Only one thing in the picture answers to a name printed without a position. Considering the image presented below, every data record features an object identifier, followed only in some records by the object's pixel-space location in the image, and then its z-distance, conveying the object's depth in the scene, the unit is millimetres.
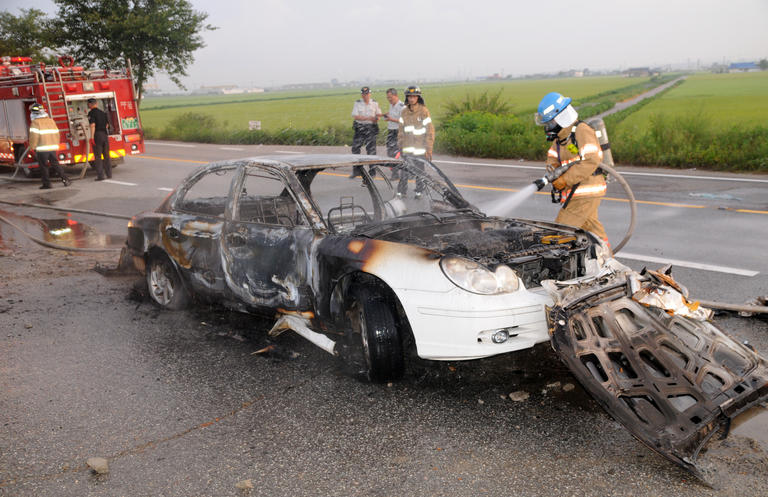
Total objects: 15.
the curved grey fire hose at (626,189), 6219
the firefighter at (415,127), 11758
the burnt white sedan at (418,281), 3498
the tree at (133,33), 31438
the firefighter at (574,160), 6082
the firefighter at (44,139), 15219
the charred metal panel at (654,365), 3244
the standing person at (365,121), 14906
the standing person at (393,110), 13762
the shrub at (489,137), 18172
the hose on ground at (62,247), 8711
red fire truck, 16234
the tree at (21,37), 38188
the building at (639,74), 181875
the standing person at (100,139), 16109
